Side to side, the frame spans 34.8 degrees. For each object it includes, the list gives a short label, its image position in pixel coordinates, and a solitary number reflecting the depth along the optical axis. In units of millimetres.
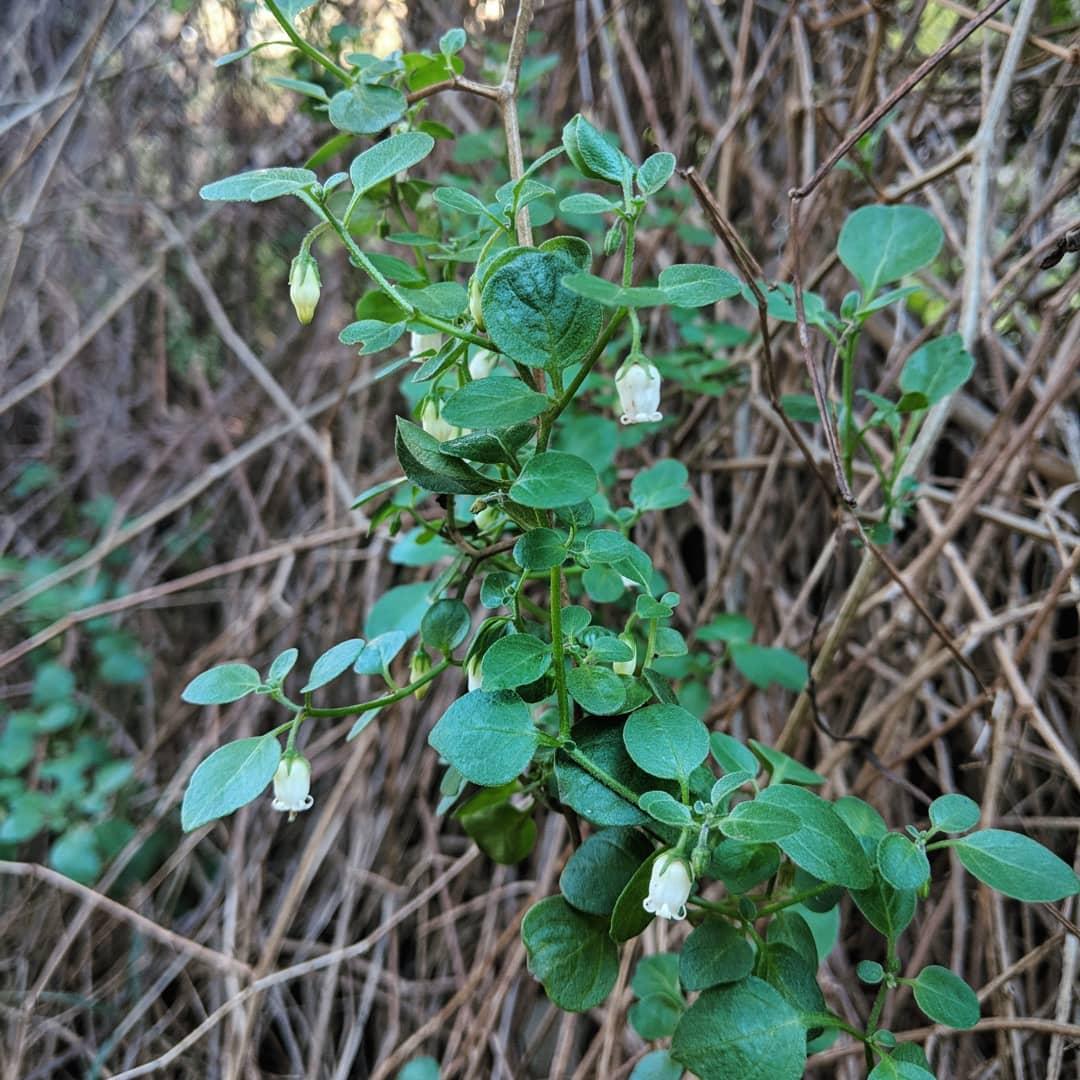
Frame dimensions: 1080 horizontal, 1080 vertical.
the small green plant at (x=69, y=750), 590
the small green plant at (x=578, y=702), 252
